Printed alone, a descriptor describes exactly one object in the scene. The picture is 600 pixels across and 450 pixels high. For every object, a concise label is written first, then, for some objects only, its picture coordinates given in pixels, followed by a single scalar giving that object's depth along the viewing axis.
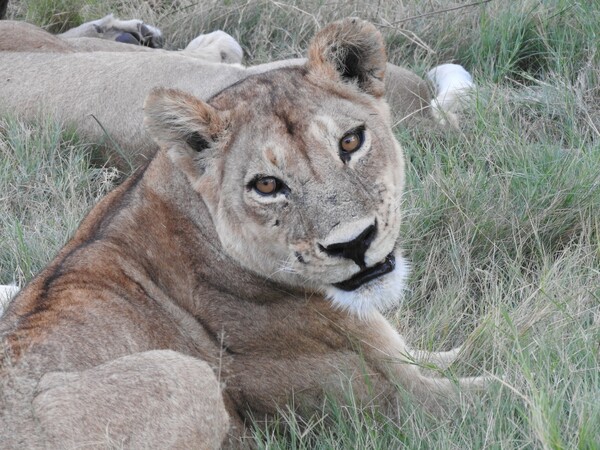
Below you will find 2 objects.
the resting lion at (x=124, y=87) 11.23
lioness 6.39
